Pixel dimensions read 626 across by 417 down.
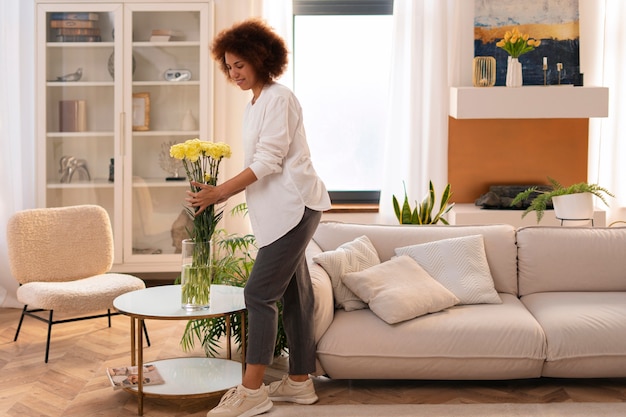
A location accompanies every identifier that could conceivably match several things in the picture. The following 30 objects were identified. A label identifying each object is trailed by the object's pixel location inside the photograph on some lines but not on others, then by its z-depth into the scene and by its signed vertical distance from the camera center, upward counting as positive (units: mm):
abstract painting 6020 +732
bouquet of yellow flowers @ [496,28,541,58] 5730 +628
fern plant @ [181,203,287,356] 4199 -857
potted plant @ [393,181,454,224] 5016 -390
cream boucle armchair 4434 -648
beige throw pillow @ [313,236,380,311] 4004 -547
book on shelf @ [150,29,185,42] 5754 +663
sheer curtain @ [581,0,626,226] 5961 +339
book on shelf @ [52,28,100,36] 5688 +657
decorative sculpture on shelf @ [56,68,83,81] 5754 +384
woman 3449 -188
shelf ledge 5688 +259
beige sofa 3719 -806
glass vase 3693 -552
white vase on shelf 5797 +439
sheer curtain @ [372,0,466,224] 5941 +334
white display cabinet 5676 +187
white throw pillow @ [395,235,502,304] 4074 -558
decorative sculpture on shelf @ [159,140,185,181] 5852 -158
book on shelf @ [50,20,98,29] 5672 +703
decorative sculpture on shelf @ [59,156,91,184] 5785 -202
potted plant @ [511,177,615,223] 4652 -293
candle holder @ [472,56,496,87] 5859 +460
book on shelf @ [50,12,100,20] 5668 +753
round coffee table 3592 -873
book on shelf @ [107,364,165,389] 3723 -991
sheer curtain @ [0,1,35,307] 5629 +111
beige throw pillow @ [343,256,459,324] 3803 -635
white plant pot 4652 -314
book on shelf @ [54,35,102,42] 5699 +616
